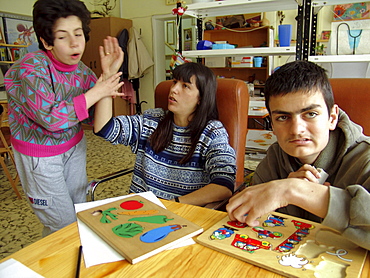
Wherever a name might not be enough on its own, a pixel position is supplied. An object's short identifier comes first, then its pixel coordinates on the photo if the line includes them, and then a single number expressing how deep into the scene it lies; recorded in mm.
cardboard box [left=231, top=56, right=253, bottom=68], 5314
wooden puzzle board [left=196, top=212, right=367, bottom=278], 618
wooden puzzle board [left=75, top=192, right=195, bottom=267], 680
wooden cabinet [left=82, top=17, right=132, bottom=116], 5668
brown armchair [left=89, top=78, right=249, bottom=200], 1628
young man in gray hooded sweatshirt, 728
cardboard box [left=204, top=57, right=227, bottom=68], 5496
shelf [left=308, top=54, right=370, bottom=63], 2035
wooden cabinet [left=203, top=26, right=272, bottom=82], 5344
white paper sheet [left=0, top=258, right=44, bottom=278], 634
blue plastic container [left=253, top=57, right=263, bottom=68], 5245
